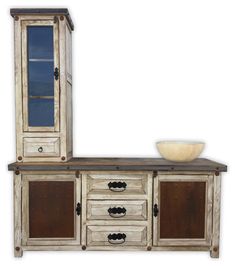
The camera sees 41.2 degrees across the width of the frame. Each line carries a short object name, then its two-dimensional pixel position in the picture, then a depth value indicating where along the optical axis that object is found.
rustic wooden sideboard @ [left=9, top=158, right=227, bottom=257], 2.66
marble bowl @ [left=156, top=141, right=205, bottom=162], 2.76
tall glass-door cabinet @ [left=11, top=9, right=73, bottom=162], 2.72
